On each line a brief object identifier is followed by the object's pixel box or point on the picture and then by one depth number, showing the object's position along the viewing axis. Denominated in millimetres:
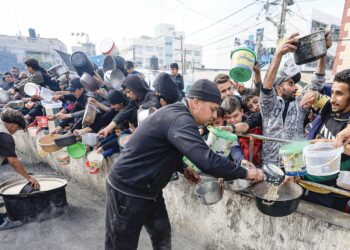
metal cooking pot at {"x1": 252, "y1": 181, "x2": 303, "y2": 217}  1772
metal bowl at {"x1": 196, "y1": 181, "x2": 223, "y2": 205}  2213
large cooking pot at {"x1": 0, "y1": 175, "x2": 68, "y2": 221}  3592
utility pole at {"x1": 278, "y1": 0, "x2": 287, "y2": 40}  13912
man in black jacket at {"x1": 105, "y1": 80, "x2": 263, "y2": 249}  1648
